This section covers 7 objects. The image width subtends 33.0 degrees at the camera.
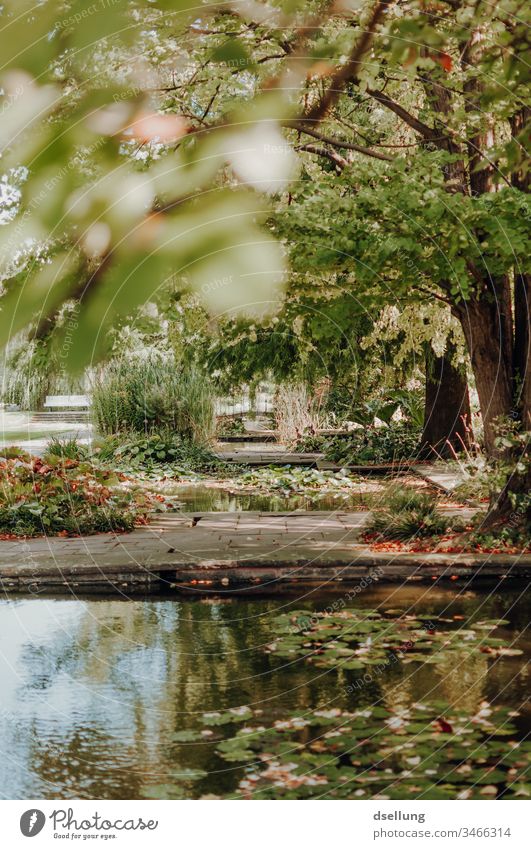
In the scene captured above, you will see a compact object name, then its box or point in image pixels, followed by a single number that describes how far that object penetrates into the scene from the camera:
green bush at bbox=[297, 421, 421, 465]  16.67
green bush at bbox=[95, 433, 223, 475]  16.11
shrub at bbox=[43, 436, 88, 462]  14.38
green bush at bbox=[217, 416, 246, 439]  22.64
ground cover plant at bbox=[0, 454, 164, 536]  9.47
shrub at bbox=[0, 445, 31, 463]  11.35
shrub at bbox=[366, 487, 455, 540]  8.58
